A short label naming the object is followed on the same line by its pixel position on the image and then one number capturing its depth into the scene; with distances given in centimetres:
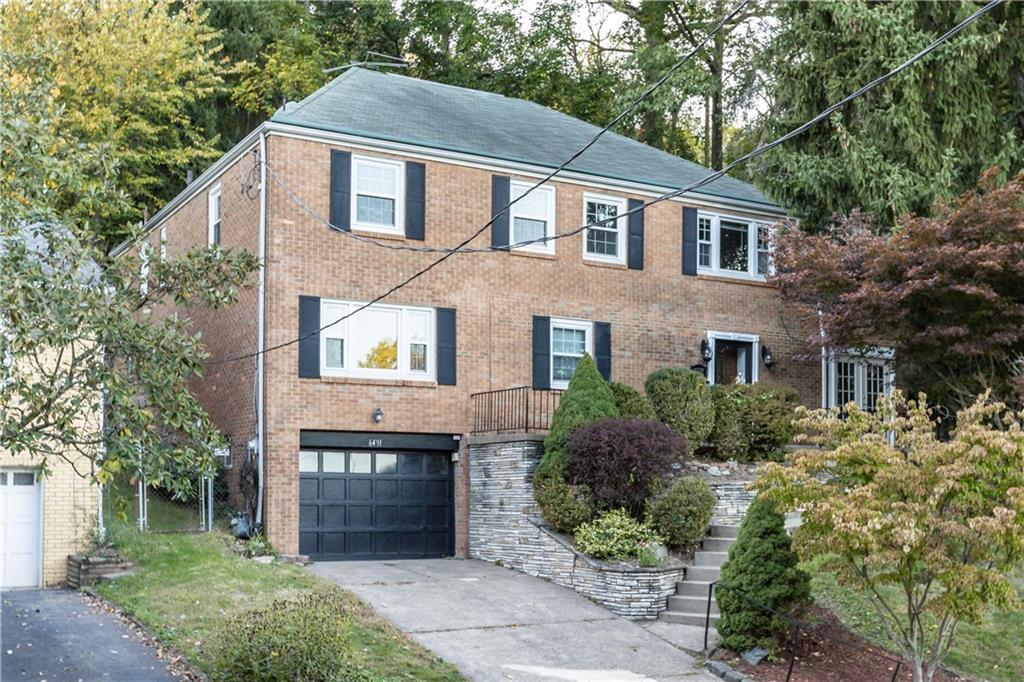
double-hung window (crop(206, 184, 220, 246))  2198
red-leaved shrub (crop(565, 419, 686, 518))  1755
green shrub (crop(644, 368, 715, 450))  2047
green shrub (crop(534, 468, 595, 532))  1767
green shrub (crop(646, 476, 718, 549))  1738
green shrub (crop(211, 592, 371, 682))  1099
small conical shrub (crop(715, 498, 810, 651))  1418
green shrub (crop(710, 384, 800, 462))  2103
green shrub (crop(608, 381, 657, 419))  1961
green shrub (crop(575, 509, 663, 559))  1691
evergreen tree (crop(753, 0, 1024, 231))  2198
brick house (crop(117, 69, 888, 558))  1925
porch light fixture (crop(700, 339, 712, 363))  2314
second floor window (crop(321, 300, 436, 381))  1955
